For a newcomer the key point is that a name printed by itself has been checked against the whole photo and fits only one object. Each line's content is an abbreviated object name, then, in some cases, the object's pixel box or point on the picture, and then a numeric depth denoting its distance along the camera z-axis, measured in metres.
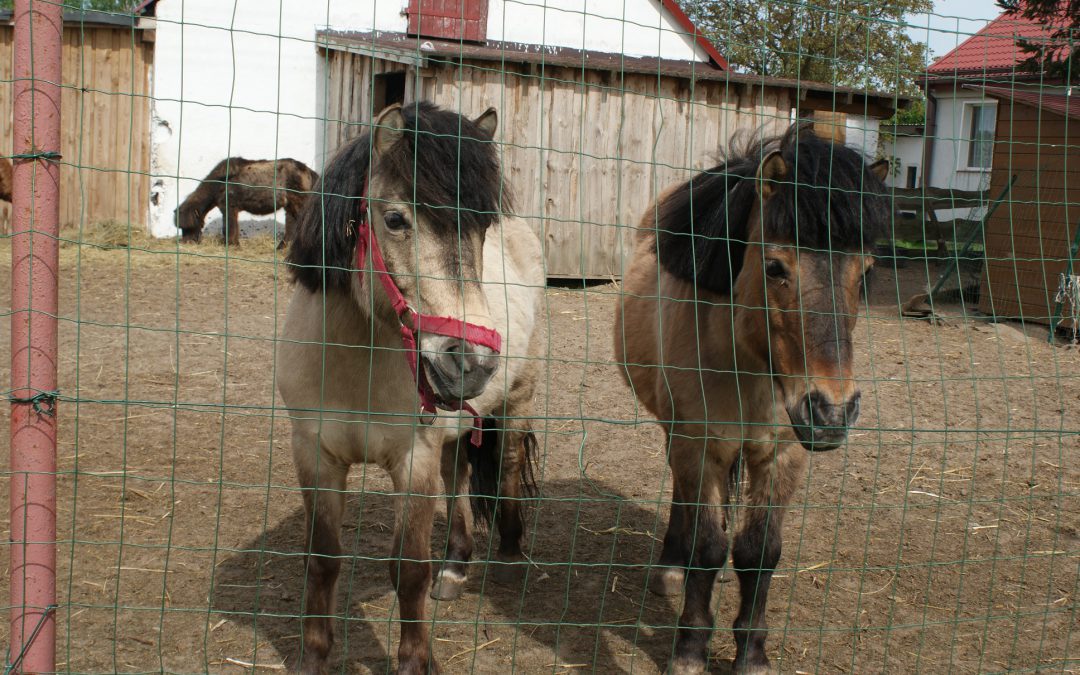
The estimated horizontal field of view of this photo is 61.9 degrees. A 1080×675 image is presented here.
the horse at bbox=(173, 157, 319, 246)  12.23
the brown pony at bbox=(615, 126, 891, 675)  2.82
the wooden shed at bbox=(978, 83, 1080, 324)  9.89
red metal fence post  2.28
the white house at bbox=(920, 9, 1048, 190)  21.38
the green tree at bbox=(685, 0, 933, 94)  22.23
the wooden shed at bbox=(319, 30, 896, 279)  10.52
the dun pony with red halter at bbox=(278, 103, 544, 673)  2.58
